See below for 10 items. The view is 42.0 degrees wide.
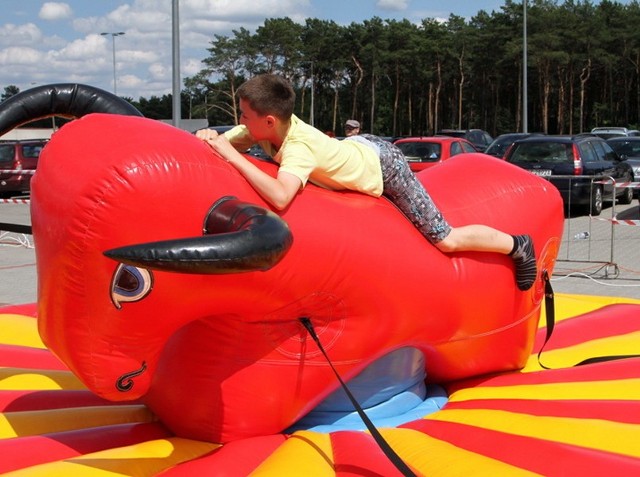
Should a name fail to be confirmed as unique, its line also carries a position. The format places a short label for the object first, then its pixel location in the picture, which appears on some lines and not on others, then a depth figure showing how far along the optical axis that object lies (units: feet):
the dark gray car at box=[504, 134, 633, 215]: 46.60
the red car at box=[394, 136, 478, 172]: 54.70
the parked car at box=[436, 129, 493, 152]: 92.32
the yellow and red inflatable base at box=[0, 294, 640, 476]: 9.62
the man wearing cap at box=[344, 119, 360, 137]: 26.03
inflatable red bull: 9.01
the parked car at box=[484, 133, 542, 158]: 67.46
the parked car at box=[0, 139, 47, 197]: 63.36
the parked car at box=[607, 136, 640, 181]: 64.24
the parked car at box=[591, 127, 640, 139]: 111.04
